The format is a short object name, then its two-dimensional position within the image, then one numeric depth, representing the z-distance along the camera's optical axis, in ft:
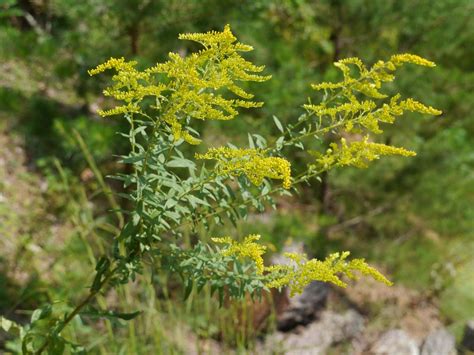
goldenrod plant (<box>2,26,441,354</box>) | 4.06
